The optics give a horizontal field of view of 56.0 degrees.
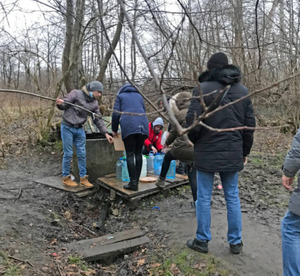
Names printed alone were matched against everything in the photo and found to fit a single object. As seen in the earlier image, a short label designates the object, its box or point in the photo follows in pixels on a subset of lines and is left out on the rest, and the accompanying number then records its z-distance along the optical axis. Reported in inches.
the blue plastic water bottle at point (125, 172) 200.6
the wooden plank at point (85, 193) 200.0
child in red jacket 216.2
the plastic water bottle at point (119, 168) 206.1
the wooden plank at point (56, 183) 203.3
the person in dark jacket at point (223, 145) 106.1
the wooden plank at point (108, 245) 133.9
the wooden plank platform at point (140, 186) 178.3
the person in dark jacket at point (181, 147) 144.3
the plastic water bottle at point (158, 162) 215.0
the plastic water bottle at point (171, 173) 206.0
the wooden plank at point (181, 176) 209.0
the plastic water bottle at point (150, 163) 222.8
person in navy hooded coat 165.3
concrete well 214.1
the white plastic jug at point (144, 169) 208.6
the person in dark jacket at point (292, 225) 83.8
